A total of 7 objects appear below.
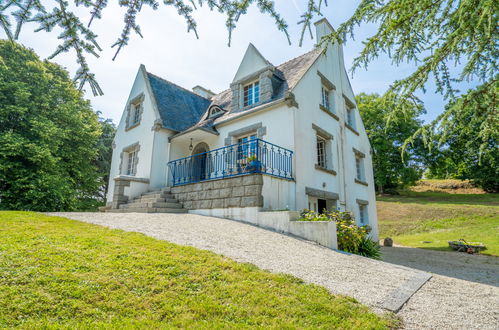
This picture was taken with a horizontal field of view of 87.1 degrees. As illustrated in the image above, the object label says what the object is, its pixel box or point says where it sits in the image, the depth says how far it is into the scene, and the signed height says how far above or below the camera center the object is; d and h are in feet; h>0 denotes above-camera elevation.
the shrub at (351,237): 22.16 -2.05
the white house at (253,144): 29.94 +10.01
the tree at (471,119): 13.29 +5.04
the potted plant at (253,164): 27.84 +5.07
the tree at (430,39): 11.80 +8.47
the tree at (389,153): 98.84 +23.36
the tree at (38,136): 42.93 +13.80
